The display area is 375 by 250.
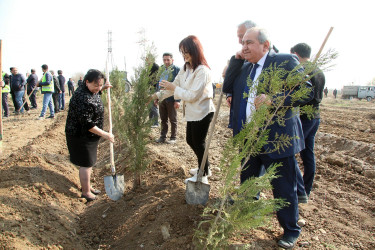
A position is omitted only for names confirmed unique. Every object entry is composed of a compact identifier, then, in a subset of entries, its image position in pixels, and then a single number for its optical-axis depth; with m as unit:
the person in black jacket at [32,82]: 11.73
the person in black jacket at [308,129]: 3.12
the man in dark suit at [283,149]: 2.22
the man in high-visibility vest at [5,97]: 10.34
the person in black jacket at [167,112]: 5.73
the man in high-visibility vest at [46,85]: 9.91
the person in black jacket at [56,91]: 11.09
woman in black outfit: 3.29
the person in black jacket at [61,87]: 12.40
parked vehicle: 34.06
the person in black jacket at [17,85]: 10.58
